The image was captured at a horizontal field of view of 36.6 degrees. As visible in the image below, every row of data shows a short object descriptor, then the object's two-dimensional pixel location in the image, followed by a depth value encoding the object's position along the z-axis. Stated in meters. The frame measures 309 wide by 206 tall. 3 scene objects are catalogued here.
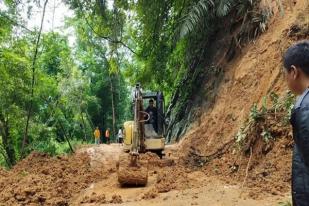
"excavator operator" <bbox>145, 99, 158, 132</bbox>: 15.24
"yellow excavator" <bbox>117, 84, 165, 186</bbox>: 11.38
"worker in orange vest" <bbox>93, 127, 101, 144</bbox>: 32.76
